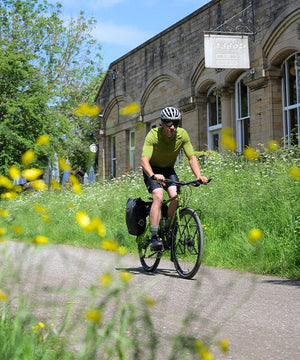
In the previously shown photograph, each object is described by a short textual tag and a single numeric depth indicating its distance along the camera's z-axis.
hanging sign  17.16
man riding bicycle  6.90
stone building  17.19
